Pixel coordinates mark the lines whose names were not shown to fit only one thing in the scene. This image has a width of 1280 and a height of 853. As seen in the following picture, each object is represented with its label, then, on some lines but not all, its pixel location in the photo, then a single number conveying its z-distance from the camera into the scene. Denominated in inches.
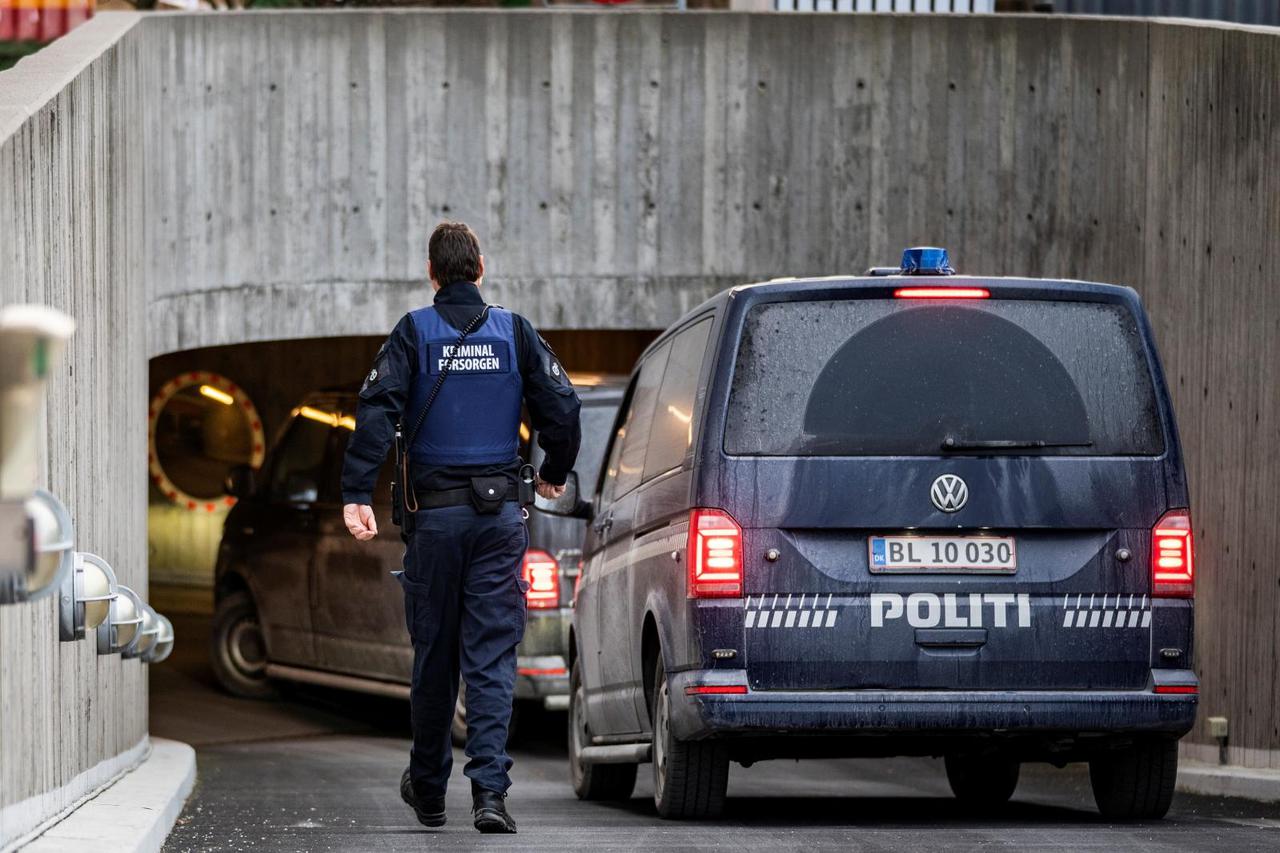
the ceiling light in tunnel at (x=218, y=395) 1942.7
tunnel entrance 1931.6
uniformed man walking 593.9
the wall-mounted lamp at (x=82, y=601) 555.8
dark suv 1008.2
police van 598.2
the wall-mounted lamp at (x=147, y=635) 712.2
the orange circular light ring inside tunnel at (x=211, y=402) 1931.6
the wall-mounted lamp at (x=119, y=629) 649.0
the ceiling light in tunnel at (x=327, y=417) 1163.9
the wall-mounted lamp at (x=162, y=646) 768.3
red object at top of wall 1241.4
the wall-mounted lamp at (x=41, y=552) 330.6
